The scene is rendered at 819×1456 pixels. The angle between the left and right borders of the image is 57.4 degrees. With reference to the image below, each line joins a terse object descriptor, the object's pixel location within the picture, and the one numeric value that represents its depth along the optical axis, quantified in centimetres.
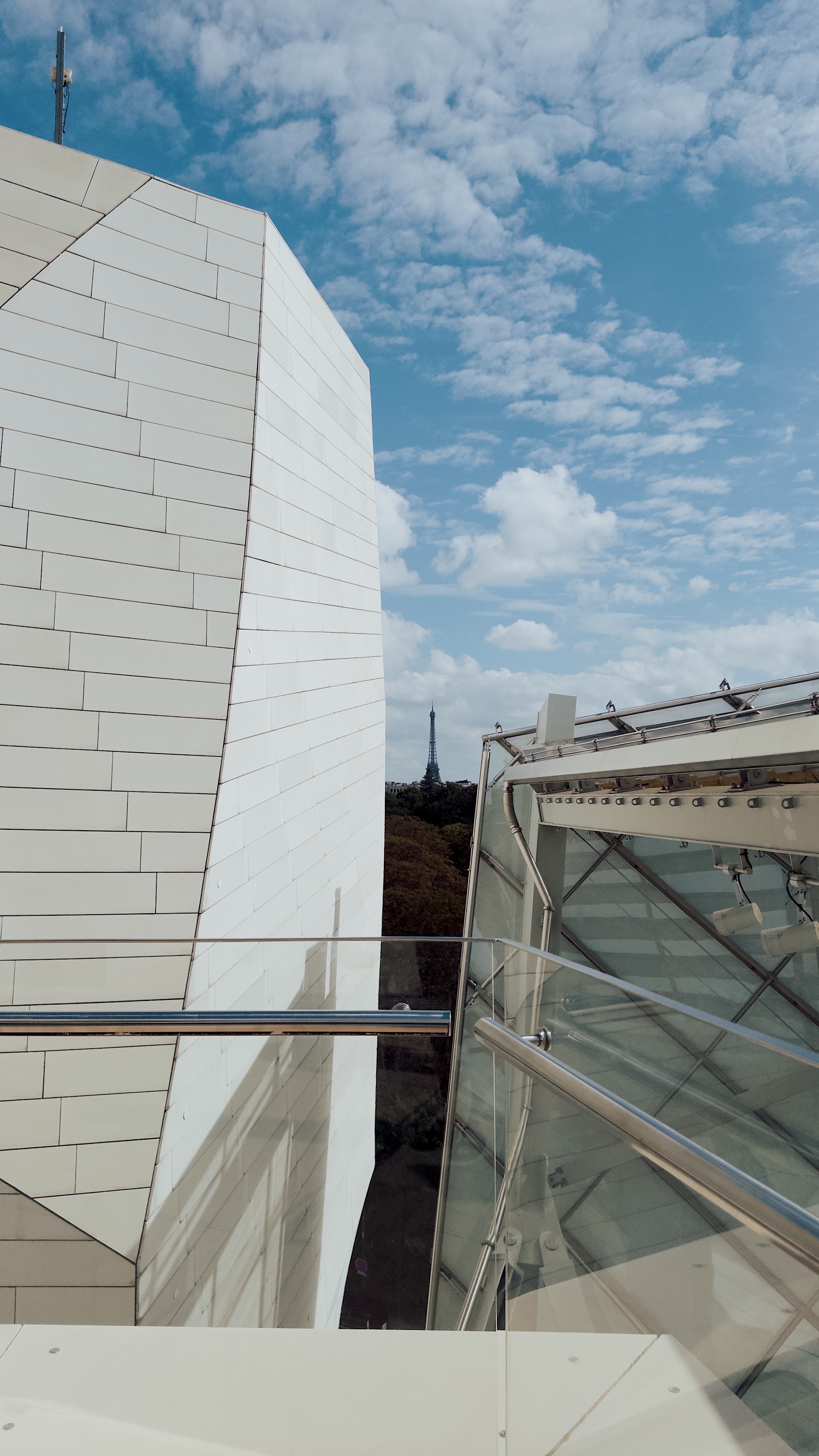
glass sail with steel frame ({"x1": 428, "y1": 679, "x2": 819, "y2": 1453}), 114
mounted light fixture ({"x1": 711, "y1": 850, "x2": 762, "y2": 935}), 716
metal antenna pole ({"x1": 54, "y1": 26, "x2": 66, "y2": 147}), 810
